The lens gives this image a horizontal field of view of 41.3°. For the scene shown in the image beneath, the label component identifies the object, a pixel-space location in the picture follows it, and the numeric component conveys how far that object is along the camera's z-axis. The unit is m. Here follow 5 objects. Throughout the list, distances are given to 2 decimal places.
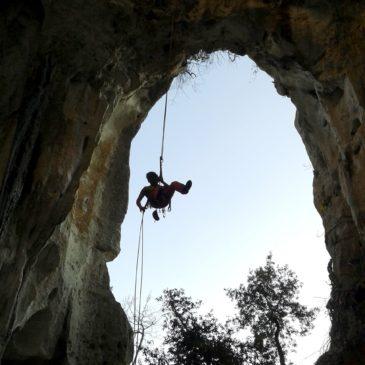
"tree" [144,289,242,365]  13.43
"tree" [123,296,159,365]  15.72
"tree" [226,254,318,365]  15.16
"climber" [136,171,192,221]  10.22
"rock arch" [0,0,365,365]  7.61
